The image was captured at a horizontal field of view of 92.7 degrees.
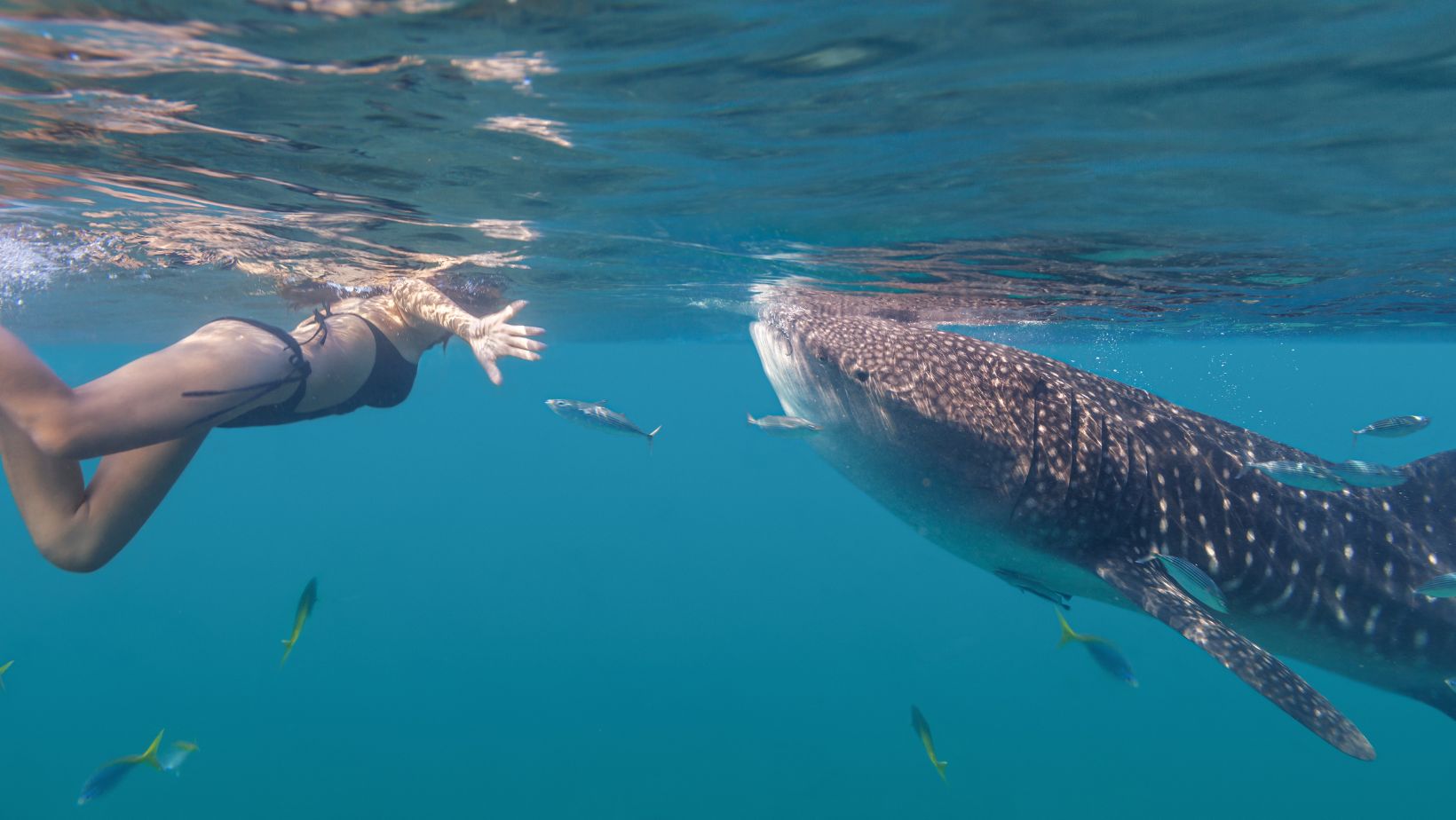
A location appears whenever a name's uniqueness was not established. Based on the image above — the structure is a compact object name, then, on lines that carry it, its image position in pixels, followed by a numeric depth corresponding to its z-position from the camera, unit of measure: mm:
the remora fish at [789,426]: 5551
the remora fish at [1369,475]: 5086
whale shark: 4922
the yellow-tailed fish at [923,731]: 7887
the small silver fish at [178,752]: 8422
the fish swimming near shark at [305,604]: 6707
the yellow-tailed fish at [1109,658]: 7574
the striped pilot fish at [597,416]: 7051
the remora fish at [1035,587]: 5160
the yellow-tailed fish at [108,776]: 7941
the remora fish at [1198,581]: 4363
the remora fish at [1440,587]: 4605
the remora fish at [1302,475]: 4957
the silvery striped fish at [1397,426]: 7387
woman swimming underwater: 3070
